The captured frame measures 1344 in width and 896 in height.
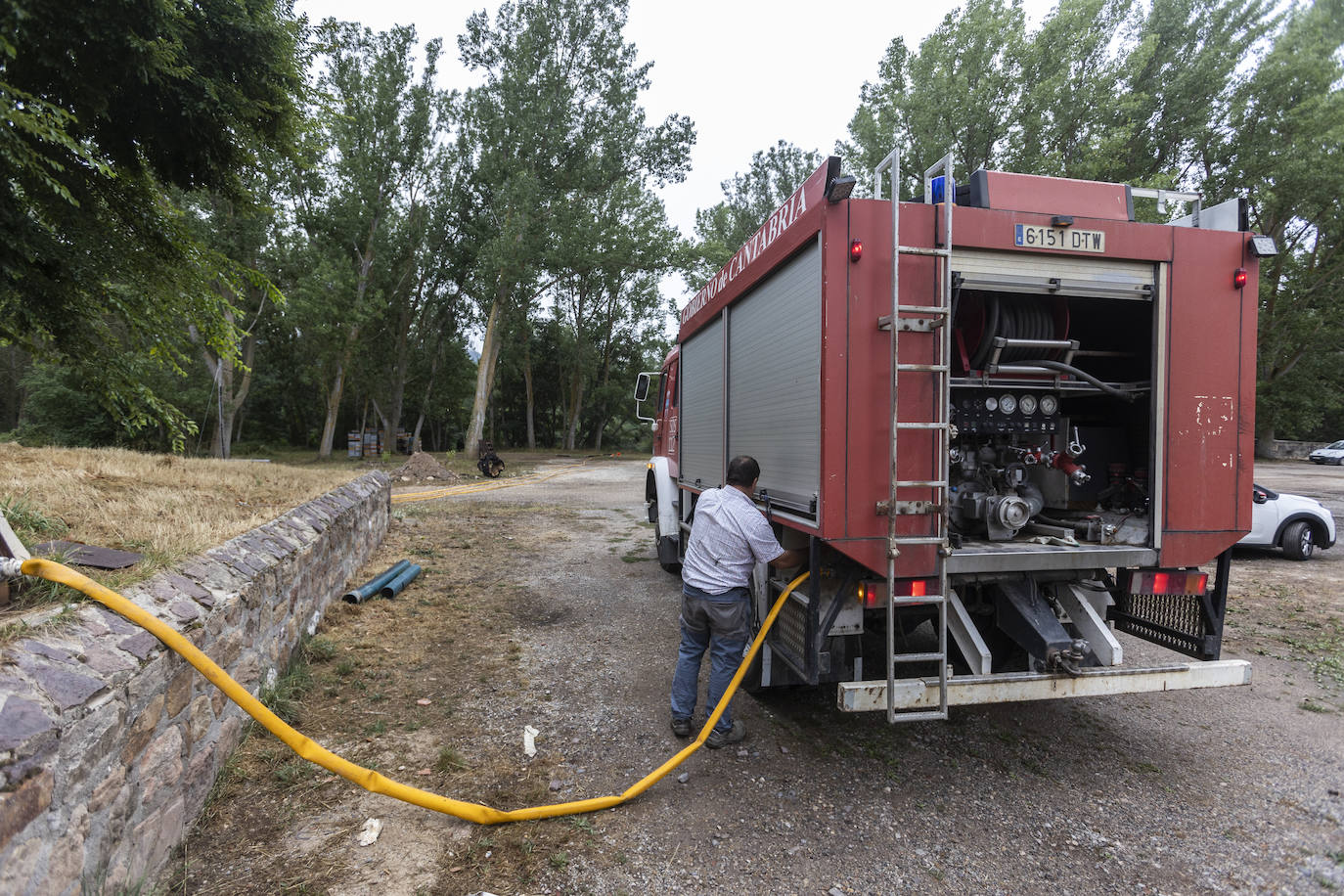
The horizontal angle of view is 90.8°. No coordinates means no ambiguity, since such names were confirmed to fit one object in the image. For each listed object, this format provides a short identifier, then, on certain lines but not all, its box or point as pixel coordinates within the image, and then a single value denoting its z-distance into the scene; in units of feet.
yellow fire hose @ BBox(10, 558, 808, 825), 8.89
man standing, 12.75
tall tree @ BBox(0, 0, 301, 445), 12.52
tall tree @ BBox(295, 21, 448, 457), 79.20
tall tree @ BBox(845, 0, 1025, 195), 73.97
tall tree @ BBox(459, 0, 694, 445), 83.15
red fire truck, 11.02
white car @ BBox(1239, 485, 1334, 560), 30.42
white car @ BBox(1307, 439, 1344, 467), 108.06
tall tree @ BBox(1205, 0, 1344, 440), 79.36
